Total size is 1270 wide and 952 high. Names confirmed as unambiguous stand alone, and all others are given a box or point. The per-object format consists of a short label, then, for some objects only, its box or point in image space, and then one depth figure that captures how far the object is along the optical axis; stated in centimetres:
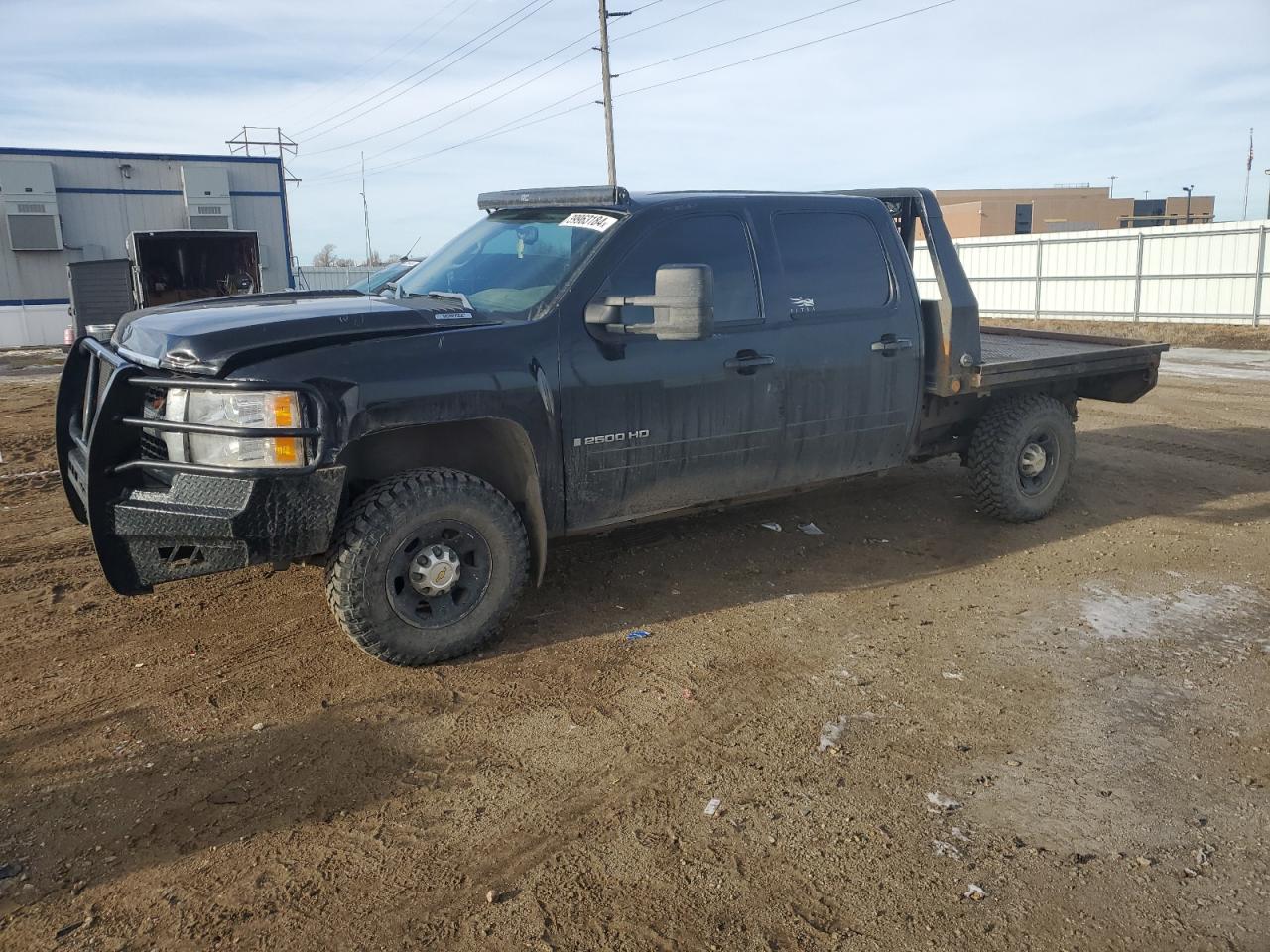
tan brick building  4909
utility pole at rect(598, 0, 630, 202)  2736
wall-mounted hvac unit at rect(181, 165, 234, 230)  2389
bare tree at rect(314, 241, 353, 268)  6363
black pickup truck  370
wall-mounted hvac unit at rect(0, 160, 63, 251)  2236
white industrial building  2330
